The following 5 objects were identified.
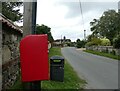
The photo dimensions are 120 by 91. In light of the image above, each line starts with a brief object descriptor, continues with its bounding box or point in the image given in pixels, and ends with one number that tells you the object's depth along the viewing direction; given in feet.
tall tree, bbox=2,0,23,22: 25.31
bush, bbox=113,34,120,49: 42.77
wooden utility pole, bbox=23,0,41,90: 9.34
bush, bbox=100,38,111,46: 81.95
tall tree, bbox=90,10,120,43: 90.34
